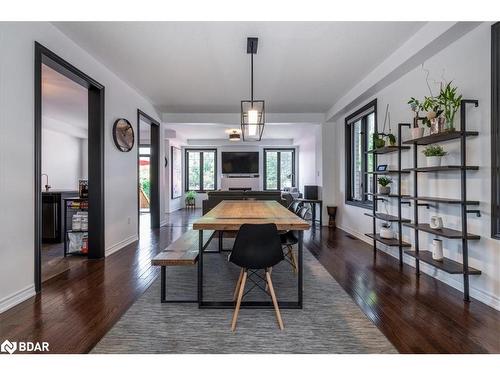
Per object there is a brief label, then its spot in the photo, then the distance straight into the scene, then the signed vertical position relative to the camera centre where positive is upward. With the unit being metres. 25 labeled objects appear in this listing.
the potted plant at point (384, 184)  3.89 +0.03
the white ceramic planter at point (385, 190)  3.89 -0.05
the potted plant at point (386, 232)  3.74 -0.59
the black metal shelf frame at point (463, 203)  2.42 -0.14
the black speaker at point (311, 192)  6.94 -0.14
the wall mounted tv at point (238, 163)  10.91 +0.89
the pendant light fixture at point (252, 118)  3.38 +0.83
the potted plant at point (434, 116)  2.68 +0.68
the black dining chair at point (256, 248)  2.08 -0.45
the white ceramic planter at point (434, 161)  2.82 +0.25
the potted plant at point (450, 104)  2.55 +0.75
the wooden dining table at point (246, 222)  2.21 -0.30
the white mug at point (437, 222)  2.80 -0.35
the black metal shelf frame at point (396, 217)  3.43 -0.38
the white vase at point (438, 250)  2.74 -0.61
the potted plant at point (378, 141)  3.90 +0.61
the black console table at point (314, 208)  6.53 -0.49
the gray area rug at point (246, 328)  1.77 -0.98
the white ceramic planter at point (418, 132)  3.01 +0.56
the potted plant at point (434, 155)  2.79 +0.31
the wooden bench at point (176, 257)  2.35 -0.59
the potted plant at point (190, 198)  10.93 -0.43
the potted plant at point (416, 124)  2.98 +0.66
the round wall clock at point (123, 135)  4.21 +0.80
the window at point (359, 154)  4.88 +0.63
